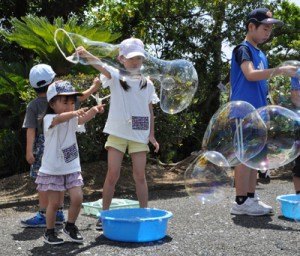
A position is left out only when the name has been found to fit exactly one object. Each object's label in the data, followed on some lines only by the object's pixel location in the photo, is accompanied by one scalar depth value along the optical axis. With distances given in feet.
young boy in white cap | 14.90
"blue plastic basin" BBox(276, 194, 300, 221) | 15.11
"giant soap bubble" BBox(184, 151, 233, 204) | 15.08
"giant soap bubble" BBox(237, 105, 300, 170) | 14.38
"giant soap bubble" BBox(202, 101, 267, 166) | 14.42
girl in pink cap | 13.97
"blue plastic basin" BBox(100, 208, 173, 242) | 12.44
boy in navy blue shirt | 15.84
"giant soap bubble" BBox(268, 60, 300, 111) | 14.63
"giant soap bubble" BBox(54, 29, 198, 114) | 15.01
